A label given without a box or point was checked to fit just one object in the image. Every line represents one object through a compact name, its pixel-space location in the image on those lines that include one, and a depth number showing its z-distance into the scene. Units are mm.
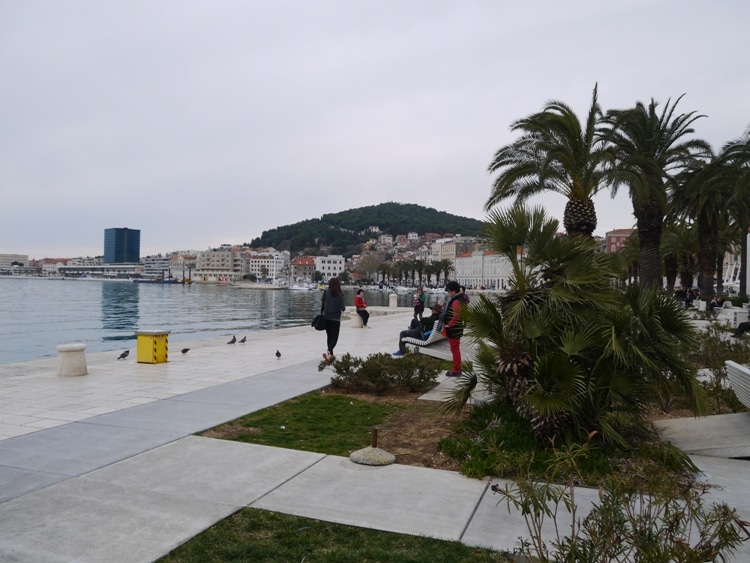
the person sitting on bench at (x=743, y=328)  14727
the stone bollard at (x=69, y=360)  10047
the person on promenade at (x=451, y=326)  9590
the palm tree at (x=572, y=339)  5535
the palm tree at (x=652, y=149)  23906
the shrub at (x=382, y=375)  8992
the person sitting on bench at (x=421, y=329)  12789
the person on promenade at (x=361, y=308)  21488
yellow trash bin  11914
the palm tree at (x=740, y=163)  22625
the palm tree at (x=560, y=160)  18219
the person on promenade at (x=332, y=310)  11623
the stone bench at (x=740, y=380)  6316
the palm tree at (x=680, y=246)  43500
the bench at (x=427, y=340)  12281
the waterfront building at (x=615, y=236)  120288
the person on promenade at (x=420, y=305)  17609
